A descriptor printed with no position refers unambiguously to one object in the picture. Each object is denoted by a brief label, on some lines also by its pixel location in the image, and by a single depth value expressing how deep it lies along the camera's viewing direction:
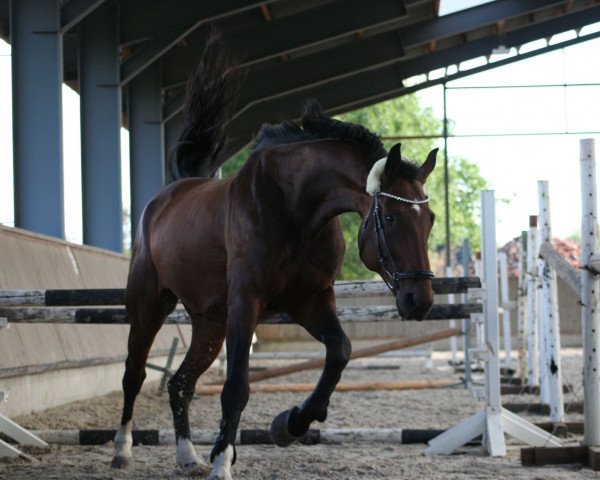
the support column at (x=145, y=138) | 31.92
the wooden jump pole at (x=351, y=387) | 19.07
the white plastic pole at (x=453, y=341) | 29.30
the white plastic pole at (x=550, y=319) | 12.62
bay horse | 7.75
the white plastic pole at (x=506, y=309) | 24.57
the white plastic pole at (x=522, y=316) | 20.63
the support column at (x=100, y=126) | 25.91
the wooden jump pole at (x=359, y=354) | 16.84
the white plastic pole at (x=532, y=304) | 16.58
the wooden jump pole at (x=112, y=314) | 11.19
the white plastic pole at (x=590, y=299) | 9.80
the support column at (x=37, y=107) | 20.27
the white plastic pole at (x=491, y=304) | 11.06
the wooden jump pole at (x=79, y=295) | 11.28
